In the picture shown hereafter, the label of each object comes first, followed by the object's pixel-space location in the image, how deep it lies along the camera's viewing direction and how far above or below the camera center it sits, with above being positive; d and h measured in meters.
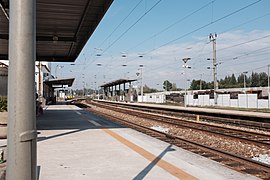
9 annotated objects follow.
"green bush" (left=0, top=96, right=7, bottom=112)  11.43 -0.37
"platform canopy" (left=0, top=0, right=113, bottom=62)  11.35 +2.97
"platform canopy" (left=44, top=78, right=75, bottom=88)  45.03 +1.85
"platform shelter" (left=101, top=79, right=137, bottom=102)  61.33 +0.33
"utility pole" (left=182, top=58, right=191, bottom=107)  40.19 +4.11
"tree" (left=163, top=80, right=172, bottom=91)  133.54 +3.73
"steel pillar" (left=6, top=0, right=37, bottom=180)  2.33 +0.00
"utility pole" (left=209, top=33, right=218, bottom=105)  42.78 +3.96
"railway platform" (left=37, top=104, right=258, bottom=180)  5.79 -1.37
